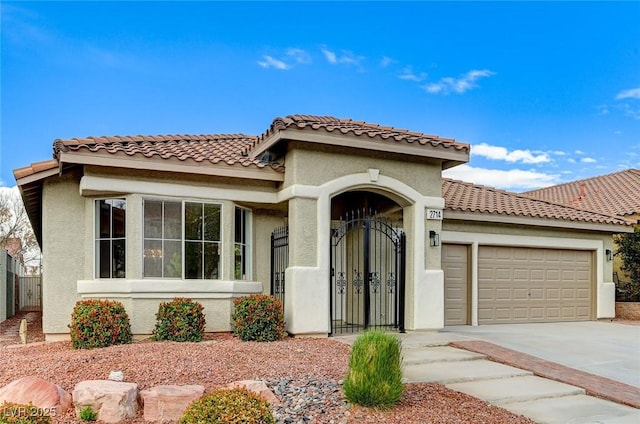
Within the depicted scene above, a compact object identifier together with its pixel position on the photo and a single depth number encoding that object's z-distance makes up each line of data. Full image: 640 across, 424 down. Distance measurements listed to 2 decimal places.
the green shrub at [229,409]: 4.82
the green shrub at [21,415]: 4.48
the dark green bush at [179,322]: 9.79
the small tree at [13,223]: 34.47
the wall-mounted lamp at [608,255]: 16.48
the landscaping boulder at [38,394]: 5.78
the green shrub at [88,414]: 5.83
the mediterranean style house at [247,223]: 10.45
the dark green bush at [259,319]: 9.91
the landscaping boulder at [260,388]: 6.35
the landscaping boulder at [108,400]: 5.89
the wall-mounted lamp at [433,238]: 12.11
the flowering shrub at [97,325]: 9.20
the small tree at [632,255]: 18.14
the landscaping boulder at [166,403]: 6.00
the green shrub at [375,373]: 6.20
